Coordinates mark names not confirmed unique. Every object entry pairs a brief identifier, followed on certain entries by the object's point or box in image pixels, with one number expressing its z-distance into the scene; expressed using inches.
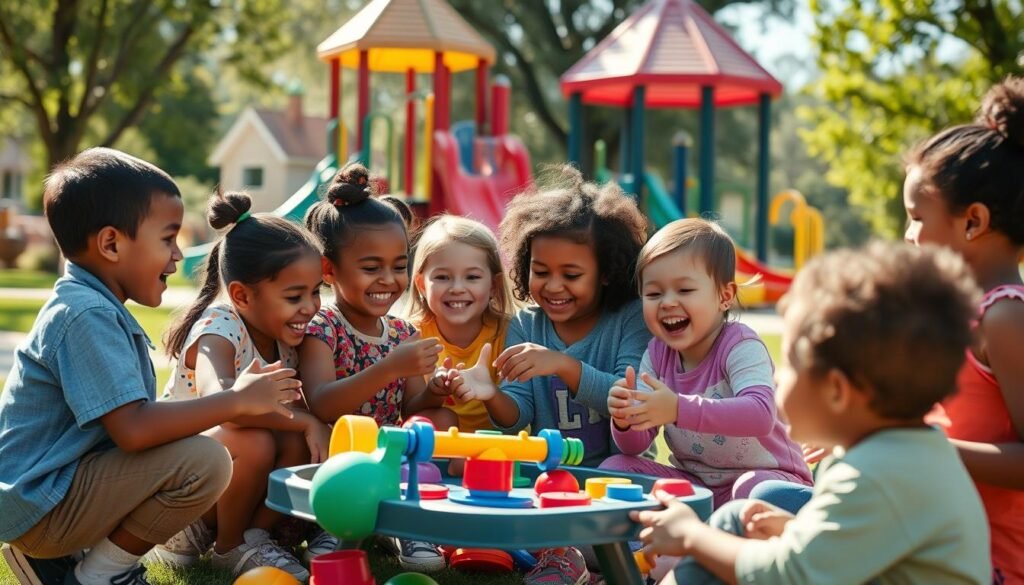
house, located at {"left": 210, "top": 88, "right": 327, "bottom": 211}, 1595.7
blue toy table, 95.7
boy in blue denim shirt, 119.3
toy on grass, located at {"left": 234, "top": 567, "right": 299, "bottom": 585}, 120.0
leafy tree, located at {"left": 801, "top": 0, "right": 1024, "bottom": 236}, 621.9
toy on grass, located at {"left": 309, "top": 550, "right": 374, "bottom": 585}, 106.4
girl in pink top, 139.7
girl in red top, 107.3
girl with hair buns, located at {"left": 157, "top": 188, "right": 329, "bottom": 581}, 139.5
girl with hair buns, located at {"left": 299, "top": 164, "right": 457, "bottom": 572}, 157.0
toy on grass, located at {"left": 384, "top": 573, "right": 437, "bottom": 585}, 115.0
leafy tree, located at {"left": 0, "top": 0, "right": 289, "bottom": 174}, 841.5
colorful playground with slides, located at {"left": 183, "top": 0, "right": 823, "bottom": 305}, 581.0
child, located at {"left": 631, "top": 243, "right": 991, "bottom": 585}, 82.7
